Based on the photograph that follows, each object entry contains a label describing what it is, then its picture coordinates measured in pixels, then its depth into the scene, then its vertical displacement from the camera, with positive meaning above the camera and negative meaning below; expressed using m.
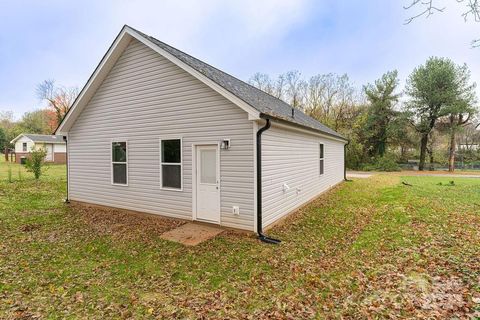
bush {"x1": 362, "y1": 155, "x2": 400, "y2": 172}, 26.76 -1.26
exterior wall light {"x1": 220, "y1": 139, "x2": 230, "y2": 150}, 6.23 +0.25
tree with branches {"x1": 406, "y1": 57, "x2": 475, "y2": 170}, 23.73 +5.86
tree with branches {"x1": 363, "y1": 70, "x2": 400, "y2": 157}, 27.00 +5.01
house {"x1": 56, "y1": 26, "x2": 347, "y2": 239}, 6.09 +0.27
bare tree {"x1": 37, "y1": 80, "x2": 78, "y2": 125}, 36.67 +8.81
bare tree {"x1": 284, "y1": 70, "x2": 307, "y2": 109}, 31.52 +8.22
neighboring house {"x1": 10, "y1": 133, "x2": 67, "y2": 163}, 30.23 +1.13
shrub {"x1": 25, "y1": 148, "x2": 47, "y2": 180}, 15.21 -0.34
